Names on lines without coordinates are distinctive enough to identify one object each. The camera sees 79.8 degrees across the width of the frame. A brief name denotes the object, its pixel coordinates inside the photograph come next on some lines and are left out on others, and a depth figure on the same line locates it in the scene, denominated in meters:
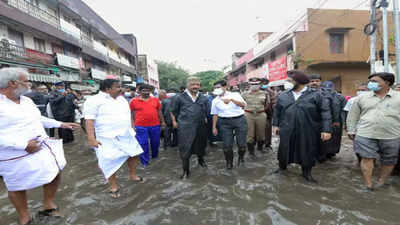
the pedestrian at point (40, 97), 6.38
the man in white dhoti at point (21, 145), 2.37
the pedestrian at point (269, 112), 6.04
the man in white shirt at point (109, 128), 3.29
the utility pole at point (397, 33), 8.71
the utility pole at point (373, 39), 9.21
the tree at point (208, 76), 57.88
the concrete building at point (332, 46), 16.31
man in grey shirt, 3.17
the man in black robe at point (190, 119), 4.13
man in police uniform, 5.26
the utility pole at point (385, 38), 8.95
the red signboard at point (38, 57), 12.69
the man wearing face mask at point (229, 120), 4.48
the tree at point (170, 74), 52.19
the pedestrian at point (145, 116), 4.68
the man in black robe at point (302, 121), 3.70
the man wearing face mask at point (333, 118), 4.65
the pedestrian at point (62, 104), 7.01
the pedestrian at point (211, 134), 6.59
